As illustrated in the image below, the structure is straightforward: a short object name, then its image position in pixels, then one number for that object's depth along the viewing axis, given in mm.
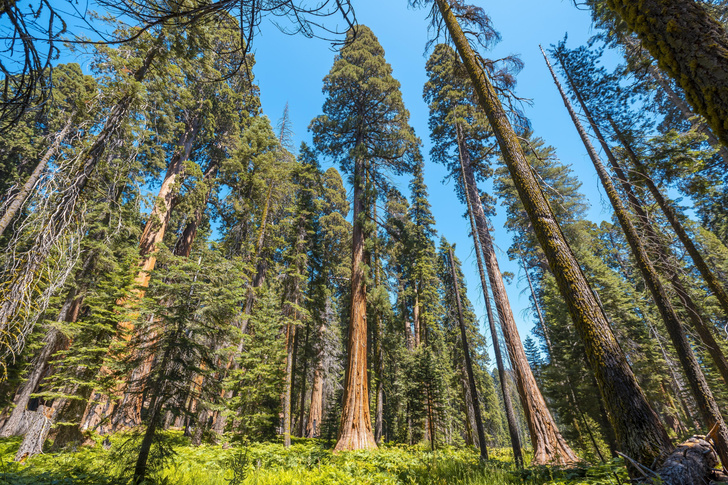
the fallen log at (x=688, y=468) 2029
